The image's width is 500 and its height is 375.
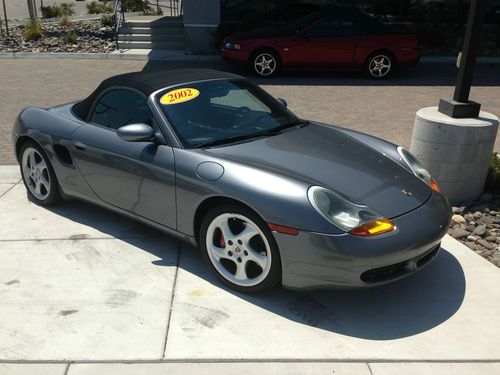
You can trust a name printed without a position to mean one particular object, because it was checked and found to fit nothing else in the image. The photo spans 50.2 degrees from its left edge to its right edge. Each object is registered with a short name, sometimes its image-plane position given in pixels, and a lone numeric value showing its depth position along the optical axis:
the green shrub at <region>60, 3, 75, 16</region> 23.15
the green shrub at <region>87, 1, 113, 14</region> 23.89
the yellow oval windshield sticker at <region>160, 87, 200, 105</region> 4.16
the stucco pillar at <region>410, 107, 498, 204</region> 5.05
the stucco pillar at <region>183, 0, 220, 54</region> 14.99
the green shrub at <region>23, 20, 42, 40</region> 15.98
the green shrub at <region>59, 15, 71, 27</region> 18.17
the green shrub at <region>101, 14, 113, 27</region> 18.69
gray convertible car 3.30
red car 11.61
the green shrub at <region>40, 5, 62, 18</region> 22.78
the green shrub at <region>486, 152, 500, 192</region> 5.45
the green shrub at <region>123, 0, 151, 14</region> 22.57
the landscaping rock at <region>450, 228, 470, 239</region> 4.71
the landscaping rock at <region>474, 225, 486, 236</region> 4.75
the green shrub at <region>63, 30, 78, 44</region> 15.70
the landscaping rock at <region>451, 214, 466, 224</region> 4.98
